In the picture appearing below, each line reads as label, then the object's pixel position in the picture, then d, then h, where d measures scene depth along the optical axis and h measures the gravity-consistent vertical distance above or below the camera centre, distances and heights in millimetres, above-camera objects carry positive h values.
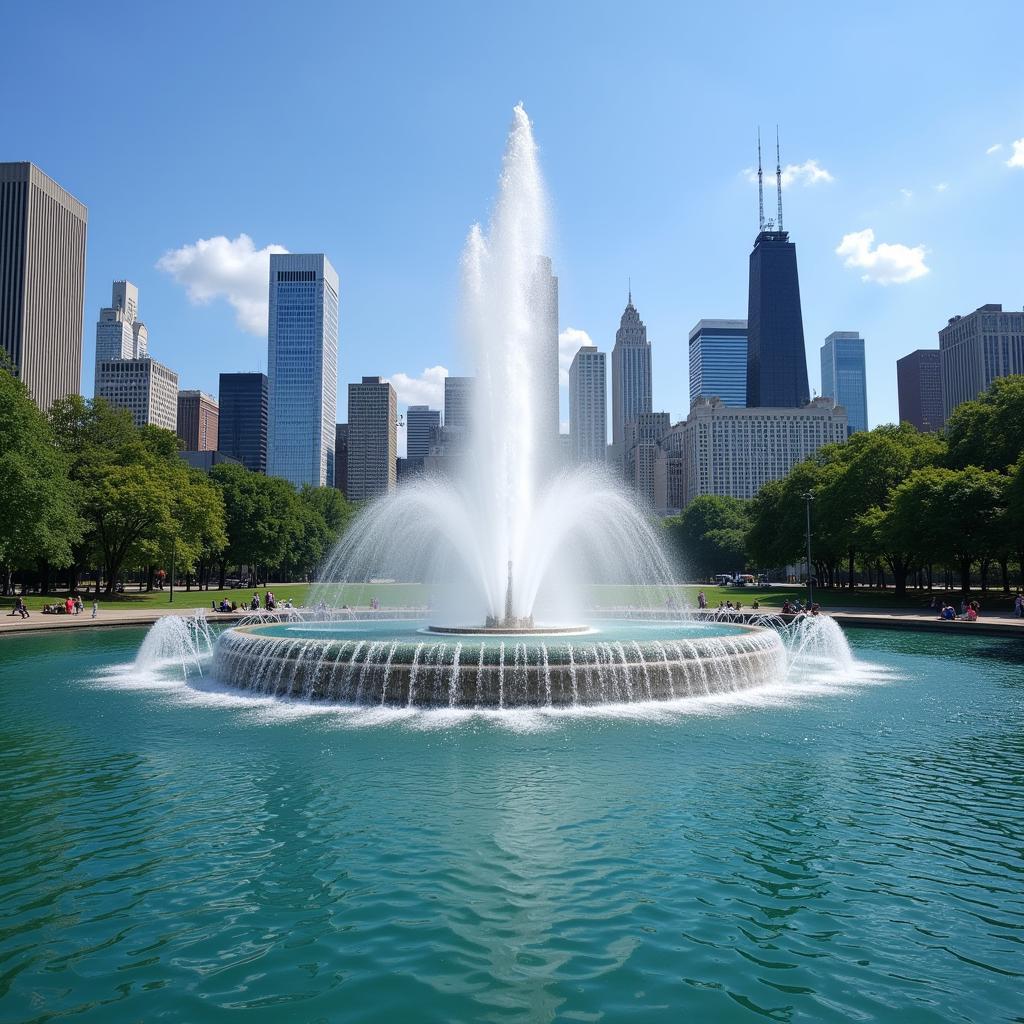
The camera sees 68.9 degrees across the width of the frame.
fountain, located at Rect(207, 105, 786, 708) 18891 -141
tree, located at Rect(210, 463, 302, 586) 86625 +6061
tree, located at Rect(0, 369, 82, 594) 47469 +5079
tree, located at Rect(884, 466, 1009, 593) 48156 +3797
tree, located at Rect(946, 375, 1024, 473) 54594 +10749
